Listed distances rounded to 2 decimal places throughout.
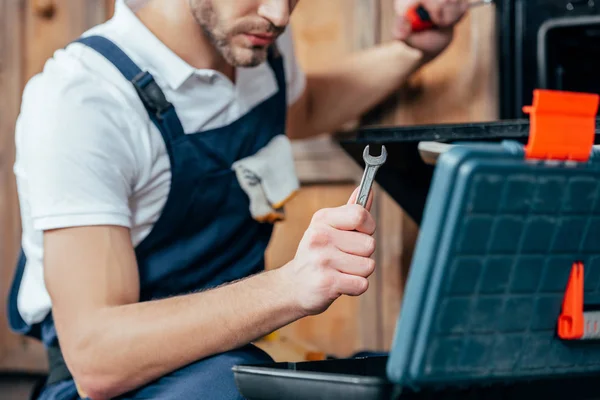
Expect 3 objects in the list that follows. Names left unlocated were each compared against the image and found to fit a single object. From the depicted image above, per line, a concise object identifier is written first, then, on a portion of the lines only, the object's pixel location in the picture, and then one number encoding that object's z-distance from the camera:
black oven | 1.85
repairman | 1.50
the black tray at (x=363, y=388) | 1.30
